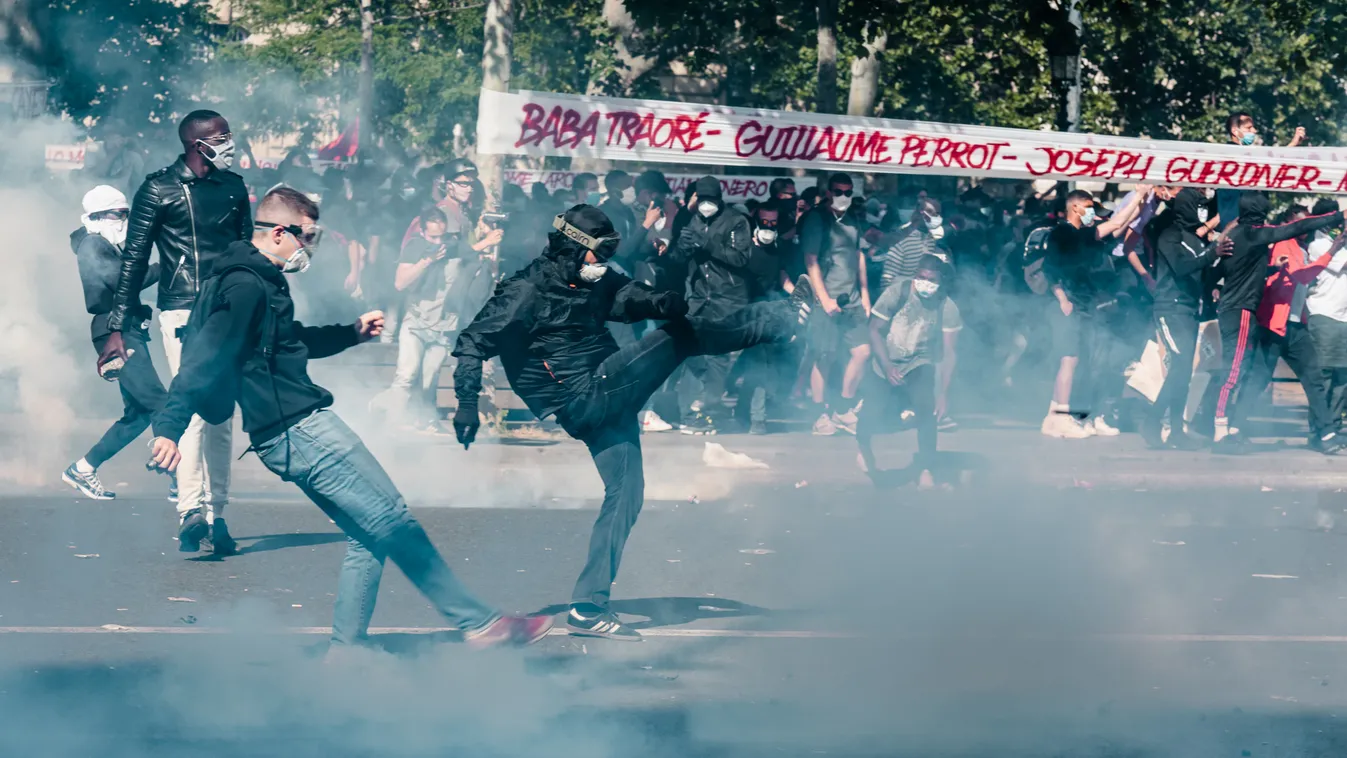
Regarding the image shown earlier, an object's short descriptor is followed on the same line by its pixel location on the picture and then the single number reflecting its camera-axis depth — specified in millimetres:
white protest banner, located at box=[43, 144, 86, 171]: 26730
